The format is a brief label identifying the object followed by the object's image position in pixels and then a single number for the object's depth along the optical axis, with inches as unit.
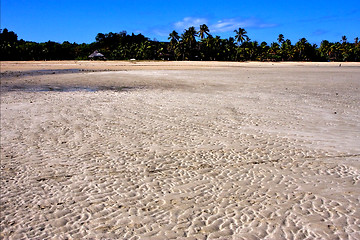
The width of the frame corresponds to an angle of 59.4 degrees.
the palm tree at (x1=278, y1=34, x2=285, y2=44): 4276.6
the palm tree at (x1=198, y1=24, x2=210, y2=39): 3623.8
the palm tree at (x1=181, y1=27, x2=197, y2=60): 3230.8
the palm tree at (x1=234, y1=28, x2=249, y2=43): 3629.4
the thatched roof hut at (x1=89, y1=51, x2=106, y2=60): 2945.1
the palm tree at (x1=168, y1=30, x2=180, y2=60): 3216.0
